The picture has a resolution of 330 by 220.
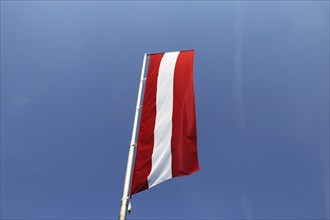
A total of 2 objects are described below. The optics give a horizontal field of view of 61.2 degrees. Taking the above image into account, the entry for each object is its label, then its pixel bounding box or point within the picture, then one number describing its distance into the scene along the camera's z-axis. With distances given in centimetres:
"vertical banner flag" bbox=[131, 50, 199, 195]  702
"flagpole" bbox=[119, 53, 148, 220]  638
